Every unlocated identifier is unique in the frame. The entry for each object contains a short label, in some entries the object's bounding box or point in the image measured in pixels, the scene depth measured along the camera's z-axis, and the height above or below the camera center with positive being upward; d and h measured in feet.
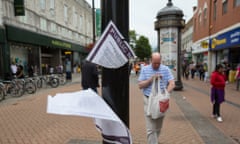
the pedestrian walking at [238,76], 37.00 -2.39
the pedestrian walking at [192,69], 66.13 -1.83
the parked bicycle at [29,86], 34.63 -3.83
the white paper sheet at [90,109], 4.67 -1.07
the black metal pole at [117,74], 5.31 -0.28
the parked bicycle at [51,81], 44.06 -3.70
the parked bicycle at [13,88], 32.54 -3.92
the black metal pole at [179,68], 36.19 -0.81
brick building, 47.88 +9.70
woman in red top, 17.89 -2.17
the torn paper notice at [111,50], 5.02 +0.36
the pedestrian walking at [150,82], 10.72 -1.03
